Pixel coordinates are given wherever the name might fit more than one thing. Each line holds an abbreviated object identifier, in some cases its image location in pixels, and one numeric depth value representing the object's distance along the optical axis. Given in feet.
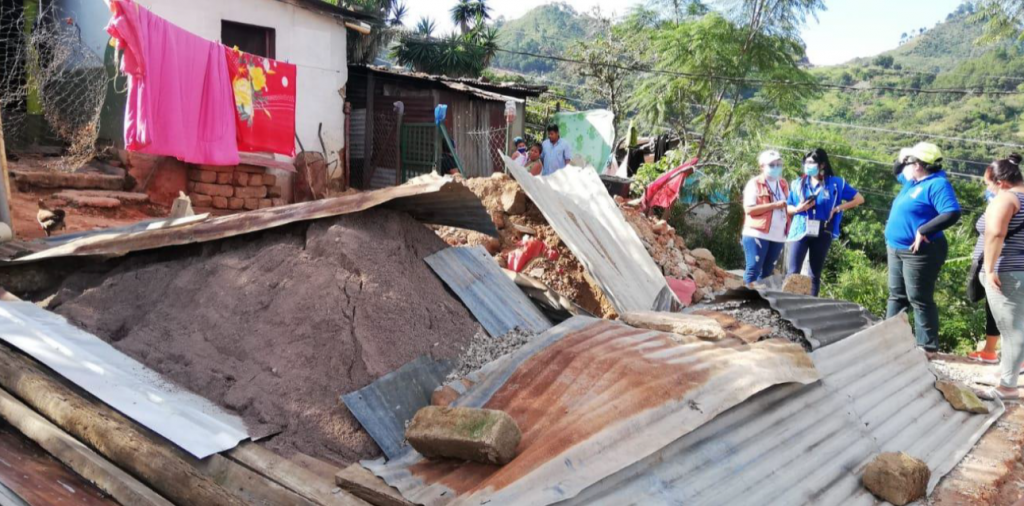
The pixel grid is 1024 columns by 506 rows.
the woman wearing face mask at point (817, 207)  17.34
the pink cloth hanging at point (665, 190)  30.53
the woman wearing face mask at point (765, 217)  17.34
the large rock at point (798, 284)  16.37
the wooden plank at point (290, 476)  7.30
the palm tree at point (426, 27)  103.80
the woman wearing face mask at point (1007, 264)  13.00
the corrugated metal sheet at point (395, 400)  8.63
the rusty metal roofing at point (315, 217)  12.00
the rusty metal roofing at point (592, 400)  6.95
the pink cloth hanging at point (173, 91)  21.15
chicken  19.12
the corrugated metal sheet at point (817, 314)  12.17
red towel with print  26.37
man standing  25.61
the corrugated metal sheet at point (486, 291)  11.75
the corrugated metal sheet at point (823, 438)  7.67
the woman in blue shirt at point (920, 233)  14.69
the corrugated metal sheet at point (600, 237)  16.67
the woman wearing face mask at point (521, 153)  27.91
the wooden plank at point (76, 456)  7.85
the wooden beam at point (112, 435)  7.72
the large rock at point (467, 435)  7.22
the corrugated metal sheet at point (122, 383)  8.32
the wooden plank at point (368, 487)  7.11
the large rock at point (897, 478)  9.02
